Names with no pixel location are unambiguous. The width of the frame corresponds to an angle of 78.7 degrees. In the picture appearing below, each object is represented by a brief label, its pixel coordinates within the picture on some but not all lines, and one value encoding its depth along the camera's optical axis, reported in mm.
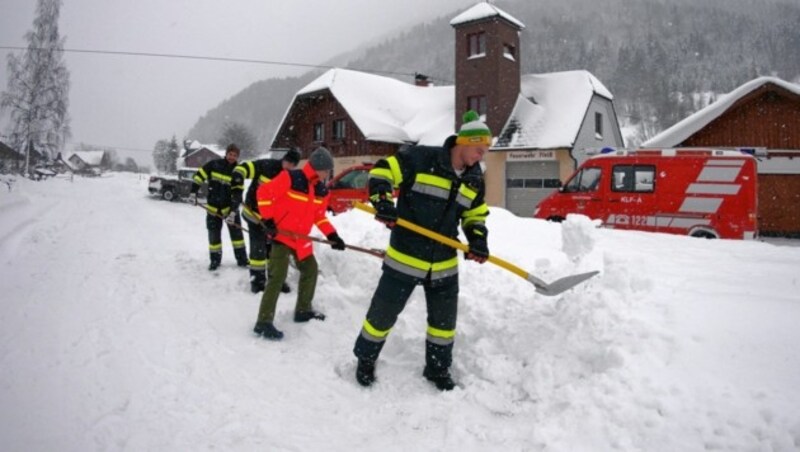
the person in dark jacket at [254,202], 5871
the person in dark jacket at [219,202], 7148
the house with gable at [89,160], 99688
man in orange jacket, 4621
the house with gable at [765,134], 15930
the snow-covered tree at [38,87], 31719
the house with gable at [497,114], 21453
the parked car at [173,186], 22766
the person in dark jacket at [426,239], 3535
